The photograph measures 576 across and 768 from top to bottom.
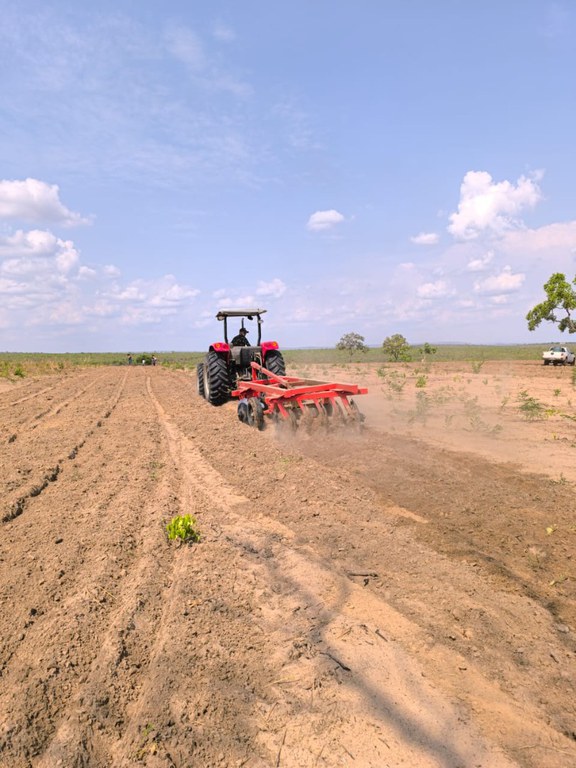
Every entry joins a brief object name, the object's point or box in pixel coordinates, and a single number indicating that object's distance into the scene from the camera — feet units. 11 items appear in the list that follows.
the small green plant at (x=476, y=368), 80.84
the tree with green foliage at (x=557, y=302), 113.60
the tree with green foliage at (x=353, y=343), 168.45
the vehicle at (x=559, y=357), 102.99
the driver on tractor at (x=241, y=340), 39.45
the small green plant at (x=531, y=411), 31.89
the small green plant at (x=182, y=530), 12.83
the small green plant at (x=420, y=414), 31.76
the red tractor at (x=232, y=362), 36.09
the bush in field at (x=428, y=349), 142.20
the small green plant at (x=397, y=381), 49.90
